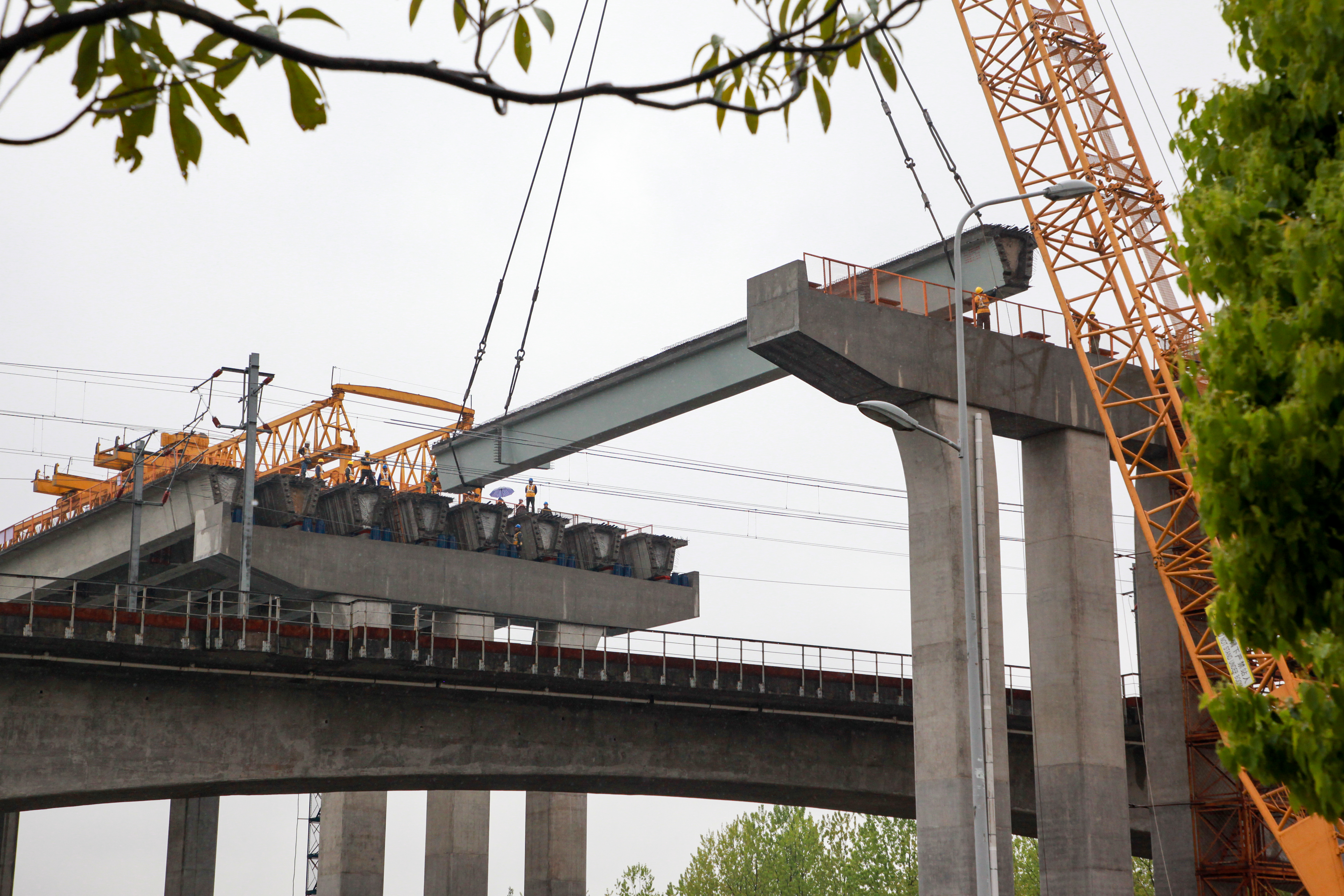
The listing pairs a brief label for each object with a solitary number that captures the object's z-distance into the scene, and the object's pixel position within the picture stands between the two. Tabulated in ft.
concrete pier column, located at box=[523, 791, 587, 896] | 192.95
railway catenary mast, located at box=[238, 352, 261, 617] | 145.07
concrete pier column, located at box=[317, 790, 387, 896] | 168.35
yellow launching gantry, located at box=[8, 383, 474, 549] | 226.38
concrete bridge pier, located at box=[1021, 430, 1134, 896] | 120.67
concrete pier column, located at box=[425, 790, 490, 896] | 189.78
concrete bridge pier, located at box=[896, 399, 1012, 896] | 112.37
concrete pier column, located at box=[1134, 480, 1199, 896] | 142.72
